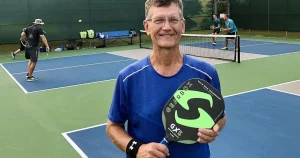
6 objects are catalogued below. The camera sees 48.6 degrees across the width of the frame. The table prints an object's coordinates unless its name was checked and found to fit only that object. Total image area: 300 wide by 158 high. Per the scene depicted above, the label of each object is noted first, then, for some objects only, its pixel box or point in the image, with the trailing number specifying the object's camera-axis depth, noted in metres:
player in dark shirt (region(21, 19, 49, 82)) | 8.76
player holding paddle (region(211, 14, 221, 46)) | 16.24
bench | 16.53
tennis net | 12.19
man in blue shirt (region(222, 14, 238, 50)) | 13.34
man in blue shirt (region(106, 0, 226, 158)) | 1.69
